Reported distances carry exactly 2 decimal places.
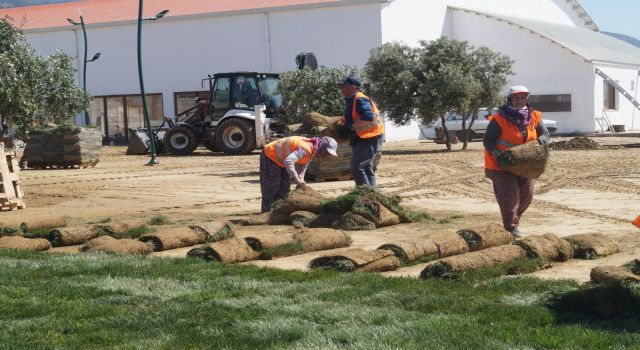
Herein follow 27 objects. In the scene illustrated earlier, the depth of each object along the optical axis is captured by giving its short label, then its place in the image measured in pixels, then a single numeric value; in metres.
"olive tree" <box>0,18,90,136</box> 18.44
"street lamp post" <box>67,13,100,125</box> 41.01
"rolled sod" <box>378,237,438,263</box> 8.95
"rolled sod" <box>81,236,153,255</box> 9.90
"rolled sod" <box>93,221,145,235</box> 11.21
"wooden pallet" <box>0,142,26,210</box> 16.02
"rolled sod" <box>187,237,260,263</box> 9.26
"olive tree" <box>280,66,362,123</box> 22.58
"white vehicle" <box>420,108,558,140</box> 37.72
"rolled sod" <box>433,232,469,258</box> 9.28
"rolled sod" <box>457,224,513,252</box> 9.57
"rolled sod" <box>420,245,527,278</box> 8.02
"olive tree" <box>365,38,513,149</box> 29.42
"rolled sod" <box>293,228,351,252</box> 10.05
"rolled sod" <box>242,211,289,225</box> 12.53
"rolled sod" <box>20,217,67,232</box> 11.83
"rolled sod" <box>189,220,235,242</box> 10.76
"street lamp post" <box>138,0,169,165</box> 27.31
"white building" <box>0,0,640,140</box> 39.59
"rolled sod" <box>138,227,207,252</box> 10.32
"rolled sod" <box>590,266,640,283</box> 7.09
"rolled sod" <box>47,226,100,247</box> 10.83
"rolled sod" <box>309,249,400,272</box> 8.43
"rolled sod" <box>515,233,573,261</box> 8.80
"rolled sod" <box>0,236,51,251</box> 10.40
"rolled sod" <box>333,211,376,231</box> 11.83
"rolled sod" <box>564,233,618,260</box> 9.19
